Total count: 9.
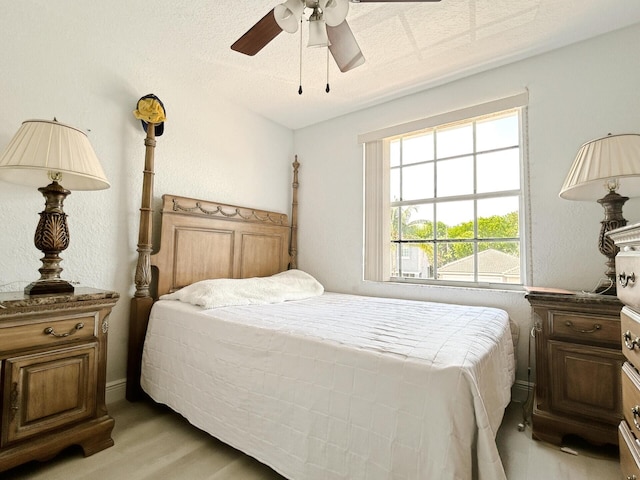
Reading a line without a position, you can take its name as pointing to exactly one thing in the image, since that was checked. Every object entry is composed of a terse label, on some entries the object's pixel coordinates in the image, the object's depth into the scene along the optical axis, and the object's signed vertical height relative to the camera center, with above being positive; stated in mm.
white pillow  2062 -300
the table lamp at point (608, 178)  1544 +434
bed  992 -504
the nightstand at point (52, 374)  1340 -604
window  2477 +497
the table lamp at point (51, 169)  1451 +413
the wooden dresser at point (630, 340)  899 -256
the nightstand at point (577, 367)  1546 -582
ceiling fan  1369 +1148
